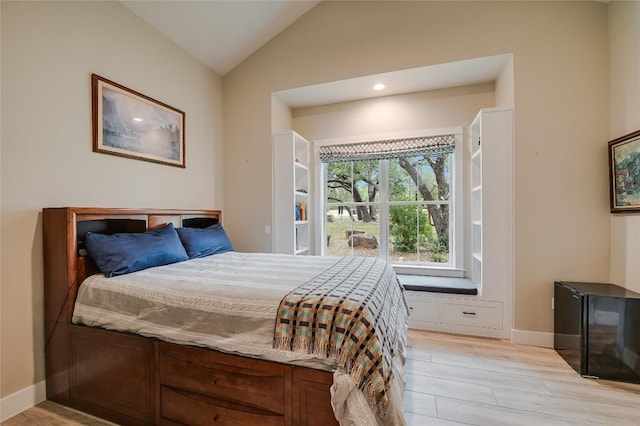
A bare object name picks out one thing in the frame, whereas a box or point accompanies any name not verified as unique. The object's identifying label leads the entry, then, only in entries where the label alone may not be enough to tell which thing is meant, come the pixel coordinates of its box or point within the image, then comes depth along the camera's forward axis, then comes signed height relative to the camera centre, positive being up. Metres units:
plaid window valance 3.39 +0.80
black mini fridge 2.02 -0.92
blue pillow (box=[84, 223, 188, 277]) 1.90 -0.28
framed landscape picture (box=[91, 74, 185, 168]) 2.28 +0.80
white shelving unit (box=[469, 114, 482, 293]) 3.07 +0.07
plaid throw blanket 1.15 -0.54
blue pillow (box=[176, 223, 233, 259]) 2.69 -0.29
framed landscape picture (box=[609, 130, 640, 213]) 2.17 +0.29
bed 1.27 -0.75
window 3.53 +0.14
